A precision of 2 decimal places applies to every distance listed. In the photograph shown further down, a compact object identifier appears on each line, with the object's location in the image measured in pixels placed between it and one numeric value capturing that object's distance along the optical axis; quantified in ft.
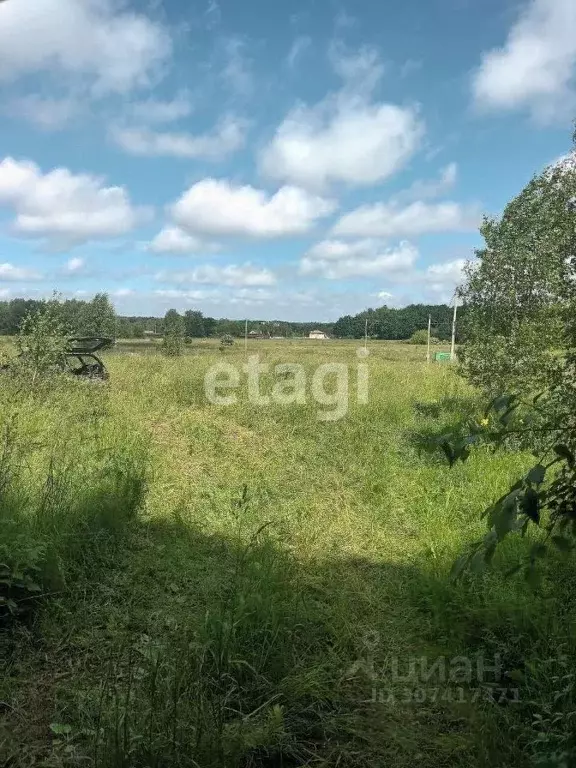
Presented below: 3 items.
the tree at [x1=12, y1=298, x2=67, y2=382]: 25.86
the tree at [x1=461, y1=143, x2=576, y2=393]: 16.76
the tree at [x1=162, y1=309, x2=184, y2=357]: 68.85
